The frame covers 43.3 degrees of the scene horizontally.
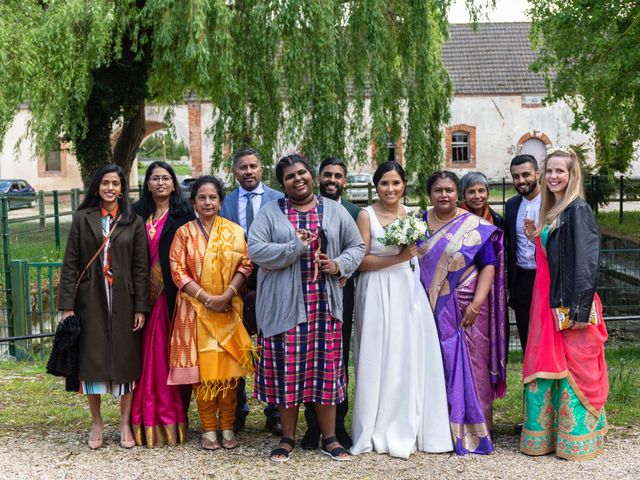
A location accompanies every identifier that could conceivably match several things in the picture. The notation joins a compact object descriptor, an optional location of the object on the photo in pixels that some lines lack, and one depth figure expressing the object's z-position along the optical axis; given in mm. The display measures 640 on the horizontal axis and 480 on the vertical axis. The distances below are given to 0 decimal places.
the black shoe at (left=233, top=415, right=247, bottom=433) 5723
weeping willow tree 10398
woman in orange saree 5188
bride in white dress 5199
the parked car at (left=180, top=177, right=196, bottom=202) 28844
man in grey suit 5660
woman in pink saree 5332
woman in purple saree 5219
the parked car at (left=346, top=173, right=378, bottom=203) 20520
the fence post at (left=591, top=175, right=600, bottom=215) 20719
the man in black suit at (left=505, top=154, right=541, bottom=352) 5652
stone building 32750
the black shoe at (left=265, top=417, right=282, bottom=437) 5656
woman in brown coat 5195
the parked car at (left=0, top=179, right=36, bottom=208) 30609
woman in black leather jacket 4973
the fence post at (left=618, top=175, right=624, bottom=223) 19802
